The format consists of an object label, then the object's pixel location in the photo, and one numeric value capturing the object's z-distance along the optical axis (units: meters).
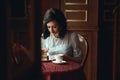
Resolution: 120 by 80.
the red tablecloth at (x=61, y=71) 2.25
